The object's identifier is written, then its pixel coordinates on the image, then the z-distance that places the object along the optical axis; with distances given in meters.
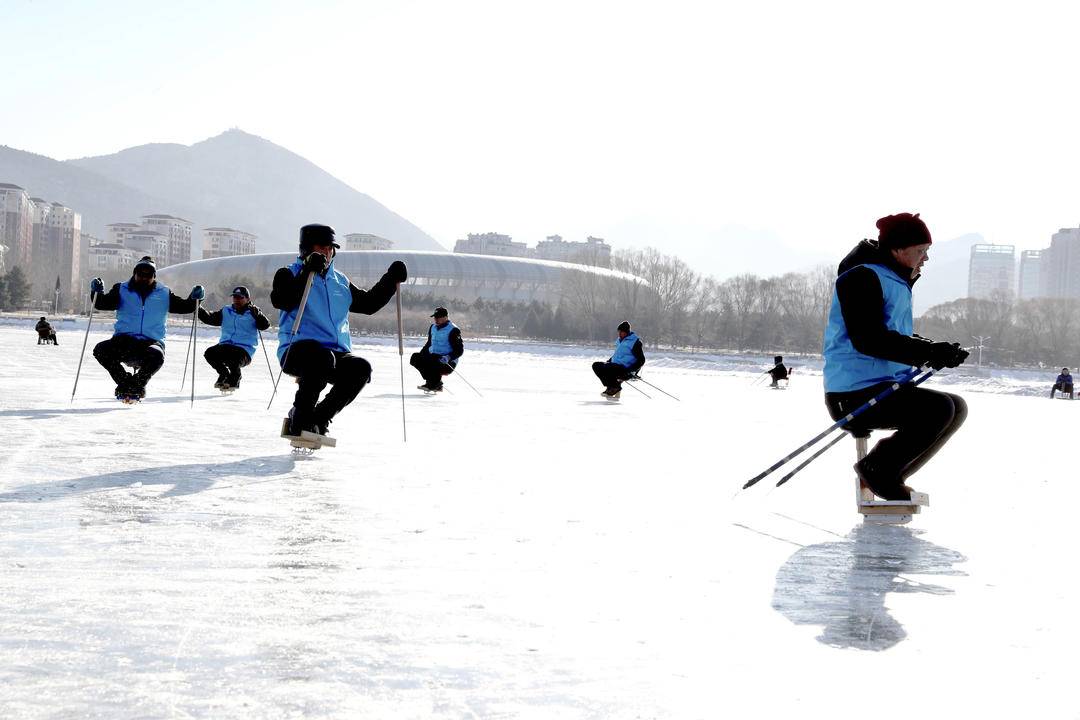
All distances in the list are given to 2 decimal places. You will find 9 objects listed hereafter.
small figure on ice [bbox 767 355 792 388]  28.41
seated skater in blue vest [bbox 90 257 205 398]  10.72
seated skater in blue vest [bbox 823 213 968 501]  4.99
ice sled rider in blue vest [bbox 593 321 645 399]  17.00
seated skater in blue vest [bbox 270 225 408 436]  6.94
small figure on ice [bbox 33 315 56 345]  30.39
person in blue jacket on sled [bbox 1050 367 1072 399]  32.00
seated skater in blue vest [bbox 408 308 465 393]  16.19
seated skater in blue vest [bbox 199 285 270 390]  13.45
